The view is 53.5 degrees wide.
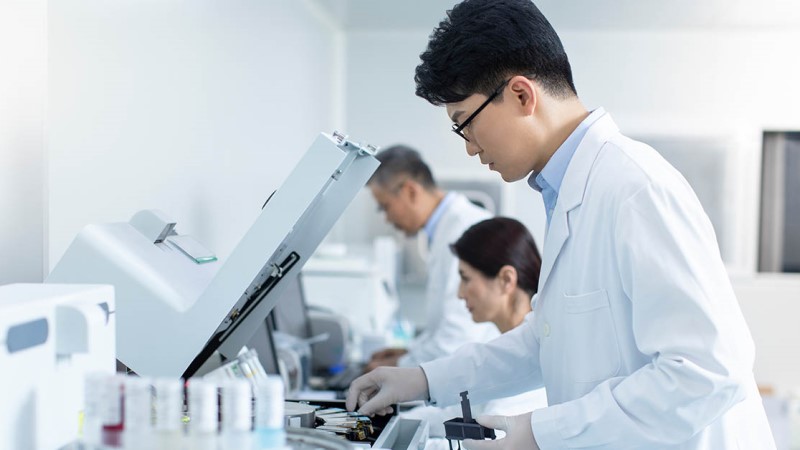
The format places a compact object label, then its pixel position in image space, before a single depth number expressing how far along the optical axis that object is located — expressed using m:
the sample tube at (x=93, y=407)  0.91
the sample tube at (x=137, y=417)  0.89
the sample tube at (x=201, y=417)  0.89
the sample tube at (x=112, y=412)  0.90
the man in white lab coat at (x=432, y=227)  3.28
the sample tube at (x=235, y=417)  0.89
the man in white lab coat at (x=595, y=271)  1.29
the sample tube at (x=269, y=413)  0.91
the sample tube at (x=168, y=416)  0.89
